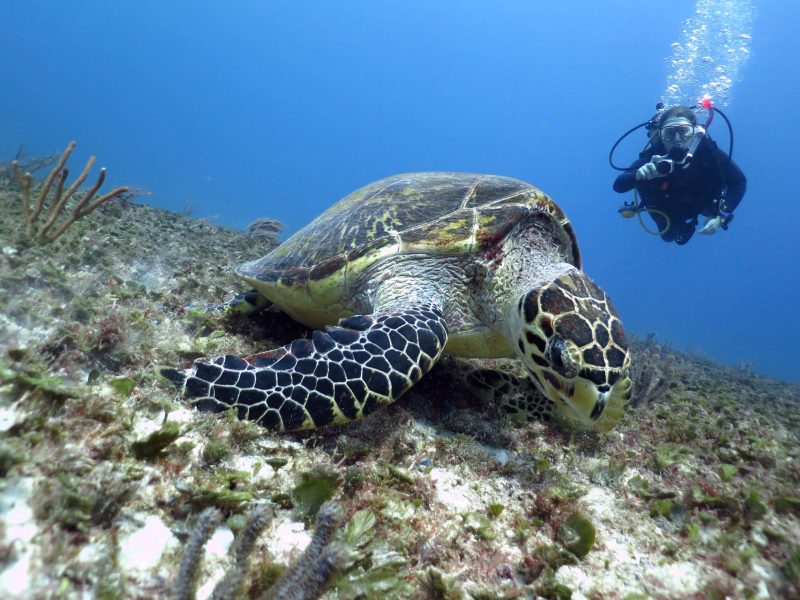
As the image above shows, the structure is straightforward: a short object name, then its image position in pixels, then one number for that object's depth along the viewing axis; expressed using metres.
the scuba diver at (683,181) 2.91
